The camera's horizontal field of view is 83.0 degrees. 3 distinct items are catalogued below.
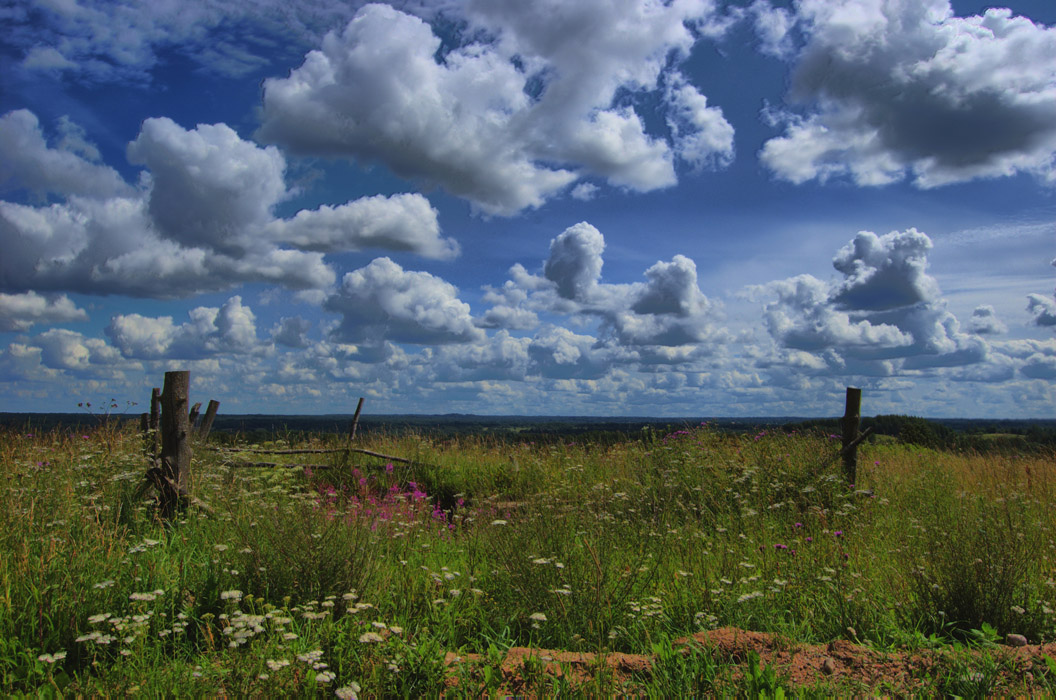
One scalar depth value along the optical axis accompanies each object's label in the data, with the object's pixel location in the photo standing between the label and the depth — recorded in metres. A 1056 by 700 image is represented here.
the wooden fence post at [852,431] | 9.20
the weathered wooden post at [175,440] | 7.18
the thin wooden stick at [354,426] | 13.33
